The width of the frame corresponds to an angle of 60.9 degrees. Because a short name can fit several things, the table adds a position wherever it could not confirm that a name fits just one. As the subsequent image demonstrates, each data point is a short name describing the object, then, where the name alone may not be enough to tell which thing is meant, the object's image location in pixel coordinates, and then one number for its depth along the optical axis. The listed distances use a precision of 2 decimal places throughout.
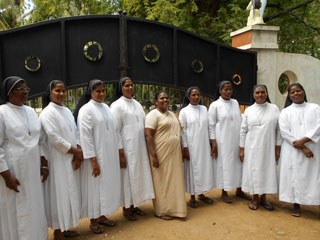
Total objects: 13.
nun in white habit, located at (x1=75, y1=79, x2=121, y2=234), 3.39
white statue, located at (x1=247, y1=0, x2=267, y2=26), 6.24
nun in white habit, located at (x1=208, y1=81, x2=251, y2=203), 4.45
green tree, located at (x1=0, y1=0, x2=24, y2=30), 20.86
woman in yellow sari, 3.86
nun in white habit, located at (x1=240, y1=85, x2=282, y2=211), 4.21
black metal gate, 4.46
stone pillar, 6.13
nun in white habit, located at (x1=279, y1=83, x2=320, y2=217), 3.89
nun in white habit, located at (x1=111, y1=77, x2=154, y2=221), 3.77
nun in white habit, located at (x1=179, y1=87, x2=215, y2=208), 4.32
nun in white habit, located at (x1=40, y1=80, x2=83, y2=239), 3.14
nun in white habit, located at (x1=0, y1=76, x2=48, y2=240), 2.73
